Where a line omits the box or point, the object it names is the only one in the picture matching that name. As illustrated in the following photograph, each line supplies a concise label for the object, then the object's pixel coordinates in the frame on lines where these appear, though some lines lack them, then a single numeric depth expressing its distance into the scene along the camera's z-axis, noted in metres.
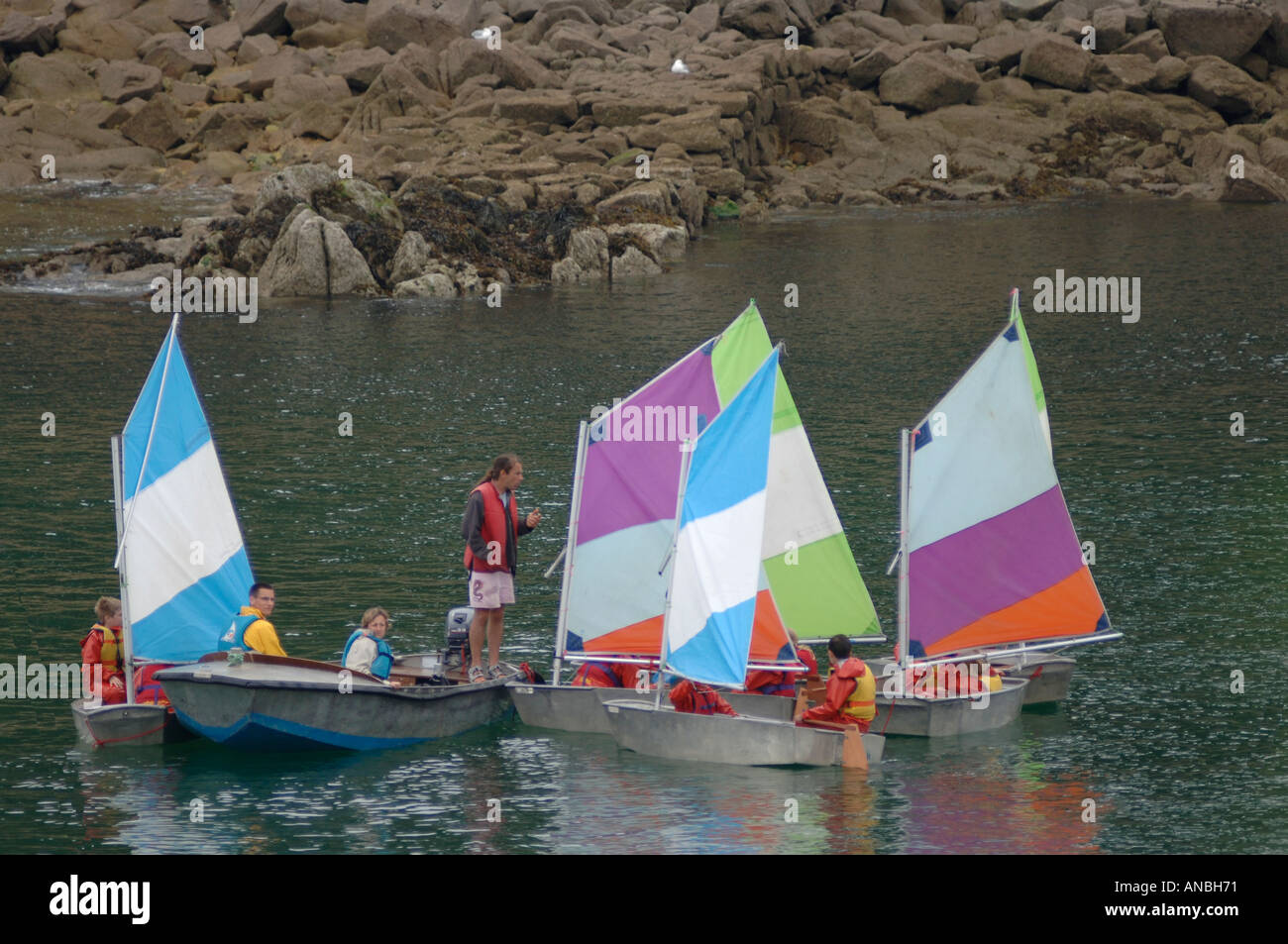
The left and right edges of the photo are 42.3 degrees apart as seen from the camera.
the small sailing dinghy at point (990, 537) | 23.91
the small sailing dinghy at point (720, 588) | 21.56
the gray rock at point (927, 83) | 93.88
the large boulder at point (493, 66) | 93.31
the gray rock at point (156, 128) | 93.81
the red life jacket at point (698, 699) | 22.02
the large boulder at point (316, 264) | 63.66
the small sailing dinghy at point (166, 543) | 22.38
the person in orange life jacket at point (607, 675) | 23.77
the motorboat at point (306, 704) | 21.30
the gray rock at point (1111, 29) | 98.94
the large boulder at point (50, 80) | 96.62
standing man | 22.89
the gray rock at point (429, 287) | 63.44
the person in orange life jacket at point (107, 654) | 22.88
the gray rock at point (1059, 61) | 96.75
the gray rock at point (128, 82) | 95.56
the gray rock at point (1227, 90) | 93.81
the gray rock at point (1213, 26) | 97.31
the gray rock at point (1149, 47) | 98.31
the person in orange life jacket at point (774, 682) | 23.27
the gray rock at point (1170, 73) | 95.62
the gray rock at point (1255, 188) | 85.62
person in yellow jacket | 22.41
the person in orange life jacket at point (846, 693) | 21.53
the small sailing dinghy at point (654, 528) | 23.19
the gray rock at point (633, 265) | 69.25
